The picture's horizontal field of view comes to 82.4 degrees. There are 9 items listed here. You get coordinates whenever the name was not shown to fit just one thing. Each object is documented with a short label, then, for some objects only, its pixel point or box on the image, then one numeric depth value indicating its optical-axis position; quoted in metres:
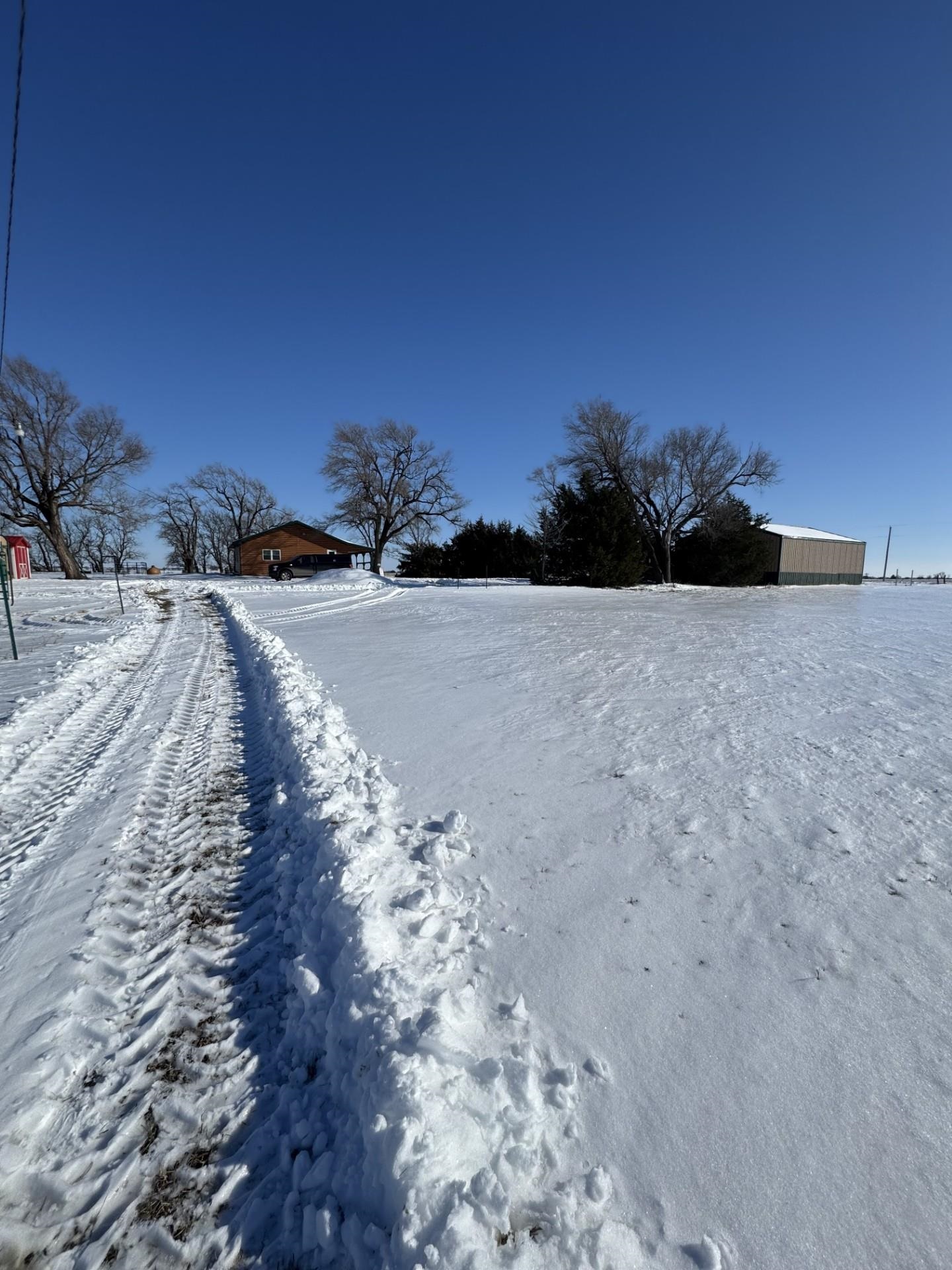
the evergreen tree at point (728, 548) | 35.44
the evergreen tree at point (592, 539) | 29.27
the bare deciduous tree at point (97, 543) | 60.47
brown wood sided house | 44.38
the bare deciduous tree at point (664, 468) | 34.69
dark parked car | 34.97
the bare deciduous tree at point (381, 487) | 41.28
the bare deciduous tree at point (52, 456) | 29.16
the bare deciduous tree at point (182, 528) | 60.72
